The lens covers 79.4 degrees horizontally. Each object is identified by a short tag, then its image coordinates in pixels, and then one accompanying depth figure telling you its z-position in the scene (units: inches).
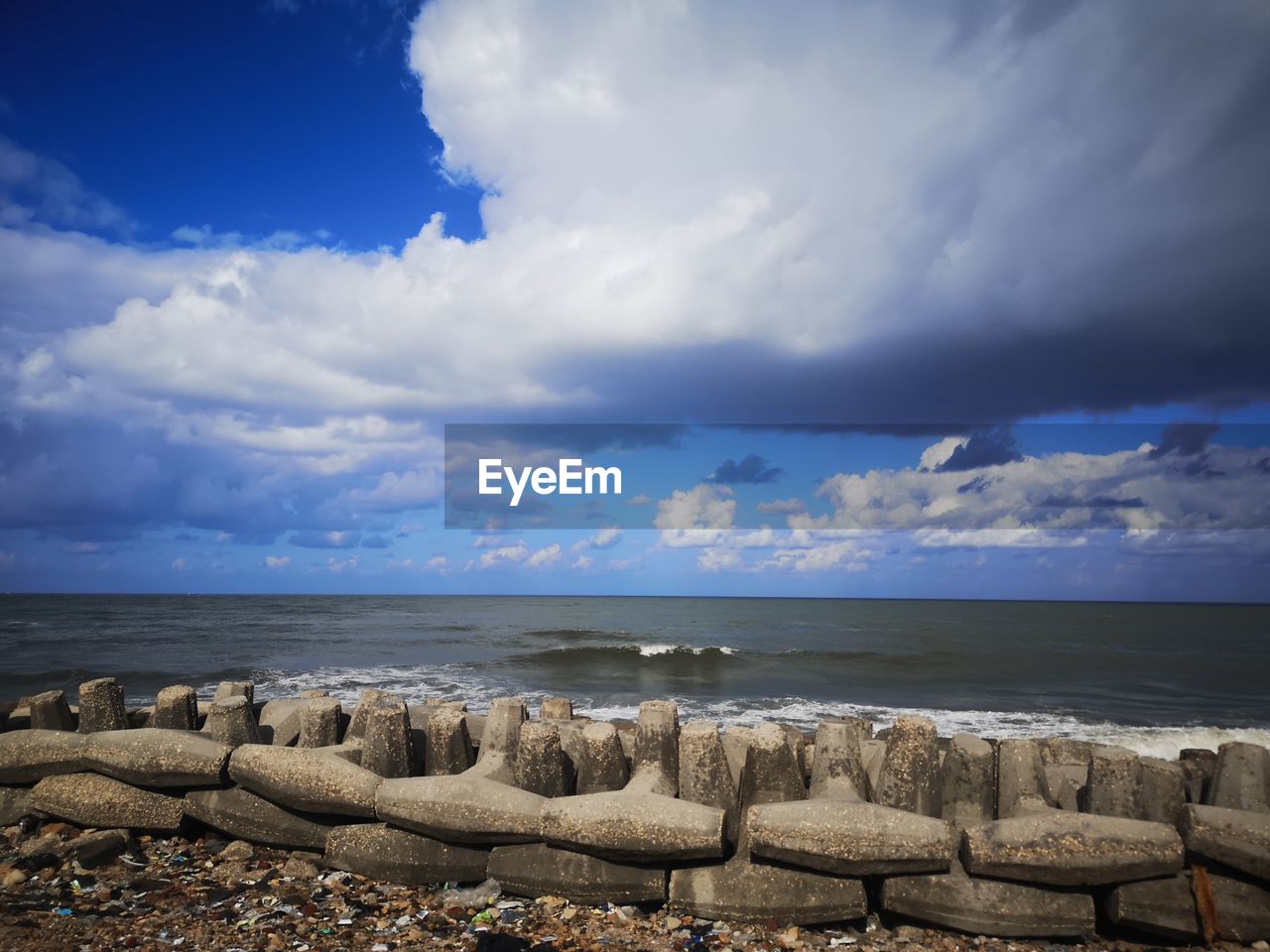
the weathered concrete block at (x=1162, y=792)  146.9
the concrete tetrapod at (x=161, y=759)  169.2
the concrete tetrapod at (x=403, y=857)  151.7
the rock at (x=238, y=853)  166.4
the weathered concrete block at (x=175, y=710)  194.5
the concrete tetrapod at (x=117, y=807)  172.6
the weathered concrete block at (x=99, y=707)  188.7
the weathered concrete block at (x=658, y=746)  160.4
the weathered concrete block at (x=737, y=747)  164.2
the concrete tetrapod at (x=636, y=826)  135.6
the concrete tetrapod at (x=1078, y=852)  128.4
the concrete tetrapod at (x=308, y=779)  157.0
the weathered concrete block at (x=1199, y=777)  162.6
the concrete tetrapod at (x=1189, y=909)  129.5
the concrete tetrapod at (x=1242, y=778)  150.3
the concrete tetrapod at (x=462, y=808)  145.9
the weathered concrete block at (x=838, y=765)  152.3
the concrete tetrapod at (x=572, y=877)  141.0
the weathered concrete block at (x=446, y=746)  175.5
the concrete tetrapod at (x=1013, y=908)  131.6
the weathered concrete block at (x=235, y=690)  205.3
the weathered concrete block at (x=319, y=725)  186.1
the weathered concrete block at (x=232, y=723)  181.3
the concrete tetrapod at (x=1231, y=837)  127.6
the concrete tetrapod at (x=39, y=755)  176.7
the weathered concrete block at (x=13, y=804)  177.2
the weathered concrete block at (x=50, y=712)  195.8
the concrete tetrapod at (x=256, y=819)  164.1
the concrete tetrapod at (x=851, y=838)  131.5
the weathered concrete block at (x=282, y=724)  196.4
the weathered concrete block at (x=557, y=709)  230.4
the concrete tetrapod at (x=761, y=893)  135.7
